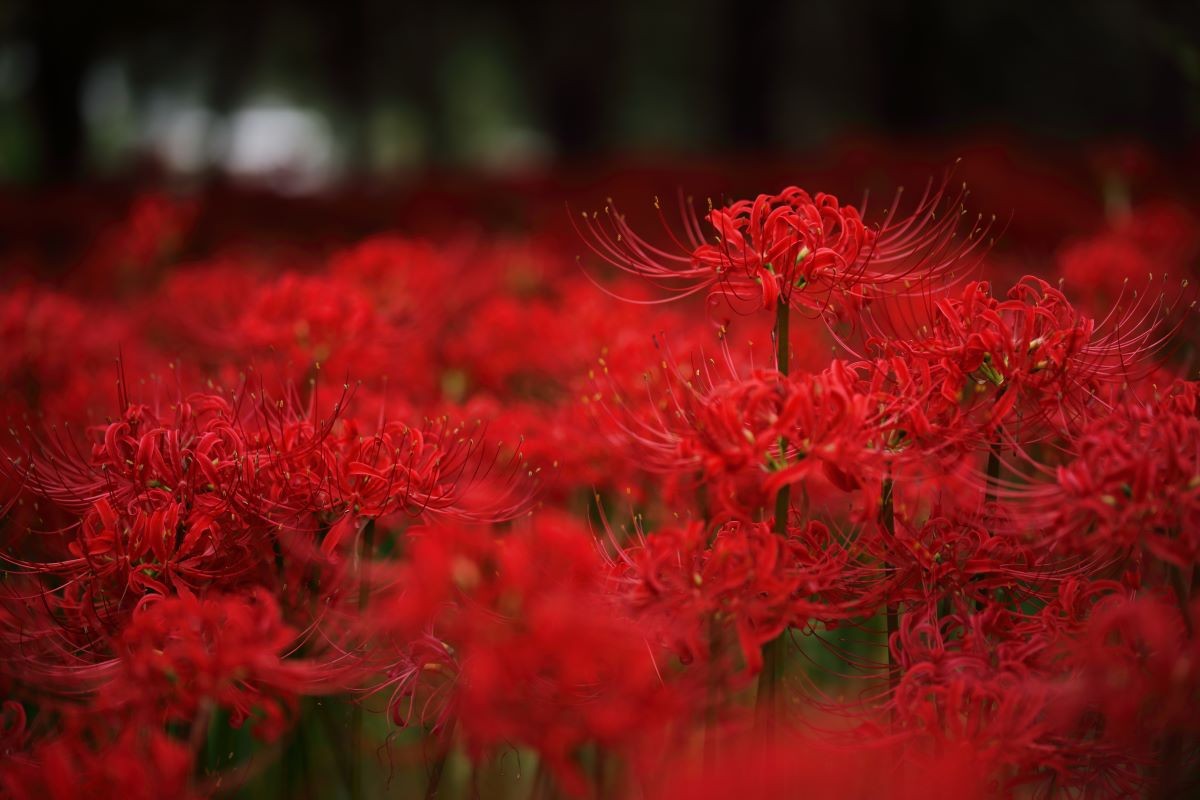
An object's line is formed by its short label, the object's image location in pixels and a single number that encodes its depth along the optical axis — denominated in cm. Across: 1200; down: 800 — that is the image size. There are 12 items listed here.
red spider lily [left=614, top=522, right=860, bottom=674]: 191
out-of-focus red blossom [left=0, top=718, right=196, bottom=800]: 187
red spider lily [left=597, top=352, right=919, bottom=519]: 192
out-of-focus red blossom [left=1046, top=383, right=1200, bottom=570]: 190
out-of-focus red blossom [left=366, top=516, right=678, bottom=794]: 185
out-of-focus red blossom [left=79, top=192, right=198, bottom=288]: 330
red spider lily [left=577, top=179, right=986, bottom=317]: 197
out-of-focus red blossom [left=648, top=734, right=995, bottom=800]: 185
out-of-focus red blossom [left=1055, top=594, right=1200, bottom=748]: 187
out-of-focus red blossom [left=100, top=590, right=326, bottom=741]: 191
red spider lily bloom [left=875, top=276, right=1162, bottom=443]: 196
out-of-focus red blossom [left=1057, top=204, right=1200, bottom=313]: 241
